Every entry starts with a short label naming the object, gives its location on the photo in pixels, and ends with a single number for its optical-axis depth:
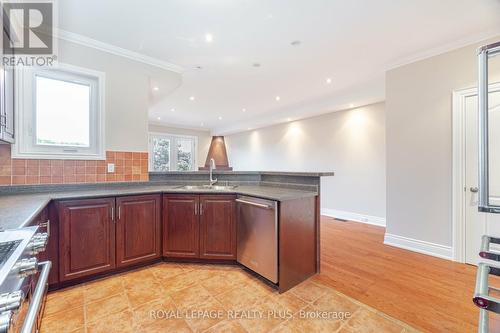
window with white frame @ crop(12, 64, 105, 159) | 2.29
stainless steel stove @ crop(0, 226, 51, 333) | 0.56
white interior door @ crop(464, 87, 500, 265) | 2.45
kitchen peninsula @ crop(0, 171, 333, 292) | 2.03
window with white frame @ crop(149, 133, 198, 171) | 7.74
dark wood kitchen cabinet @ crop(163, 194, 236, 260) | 2.51
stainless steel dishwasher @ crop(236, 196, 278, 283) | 2.06
